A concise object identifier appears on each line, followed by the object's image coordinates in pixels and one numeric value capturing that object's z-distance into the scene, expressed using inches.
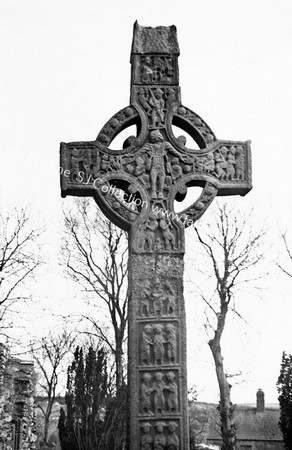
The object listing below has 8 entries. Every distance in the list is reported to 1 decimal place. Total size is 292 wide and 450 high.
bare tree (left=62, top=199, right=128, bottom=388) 778.8
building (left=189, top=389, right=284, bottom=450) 1462.8
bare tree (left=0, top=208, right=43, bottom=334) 810.8
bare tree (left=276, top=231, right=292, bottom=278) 790.5
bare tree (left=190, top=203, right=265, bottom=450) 690.2
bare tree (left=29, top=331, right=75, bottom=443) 1270.1
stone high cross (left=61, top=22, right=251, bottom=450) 183.3
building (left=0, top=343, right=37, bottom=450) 658.8
